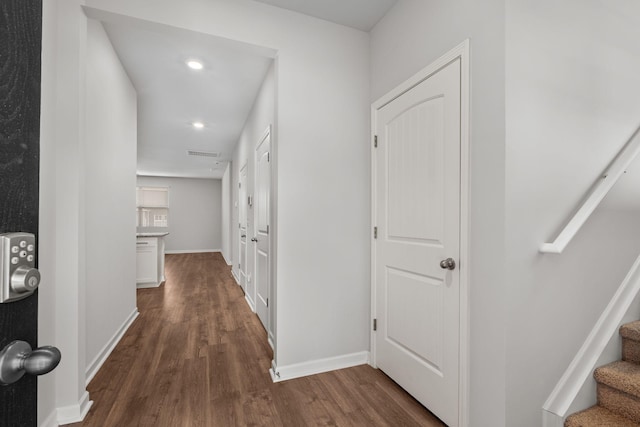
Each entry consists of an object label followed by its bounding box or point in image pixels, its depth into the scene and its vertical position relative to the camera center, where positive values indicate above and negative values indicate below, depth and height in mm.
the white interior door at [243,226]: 4594 -244
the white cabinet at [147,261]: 4863 -839
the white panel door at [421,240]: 1619 -173
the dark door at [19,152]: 508 +109
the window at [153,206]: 9359 +157
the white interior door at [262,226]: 2944 -154
